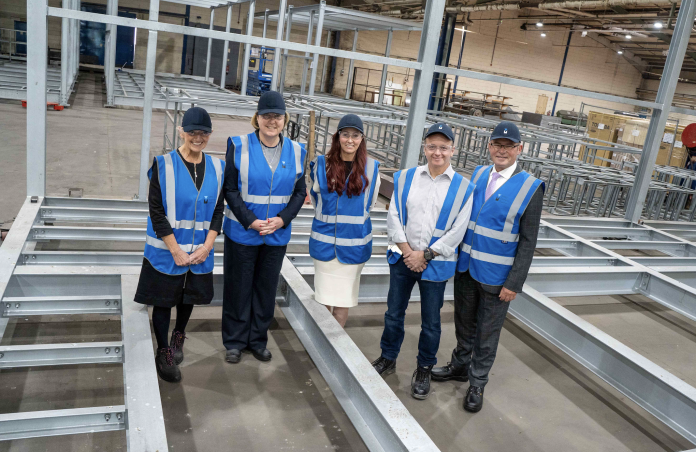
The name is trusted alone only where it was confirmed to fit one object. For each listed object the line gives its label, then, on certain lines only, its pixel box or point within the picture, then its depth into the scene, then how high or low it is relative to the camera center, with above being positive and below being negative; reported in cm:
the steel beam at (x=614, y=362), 288 -134
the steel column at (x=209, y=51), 1655 +69
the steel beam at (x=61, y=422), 211 -145
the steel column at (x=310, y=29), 1217 +130
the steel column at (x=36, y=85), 372 -26
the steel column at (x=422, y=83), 429 +18
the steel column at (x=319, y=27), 1106 +129
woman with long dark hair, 291 -65
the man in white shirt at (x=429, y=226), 285 -64
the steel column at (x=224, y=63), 1465 +37
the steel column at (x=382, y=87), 1288 +30
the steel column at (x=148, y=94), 493 -28
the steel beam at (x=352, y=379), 222 -132
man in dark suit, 279 -66
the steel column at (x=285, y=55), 981 +55
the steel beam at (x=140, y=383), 202 -136
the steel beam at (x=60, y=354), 255 -144
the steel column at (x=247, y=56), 1207 +58
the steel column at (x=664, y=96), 578 +48
